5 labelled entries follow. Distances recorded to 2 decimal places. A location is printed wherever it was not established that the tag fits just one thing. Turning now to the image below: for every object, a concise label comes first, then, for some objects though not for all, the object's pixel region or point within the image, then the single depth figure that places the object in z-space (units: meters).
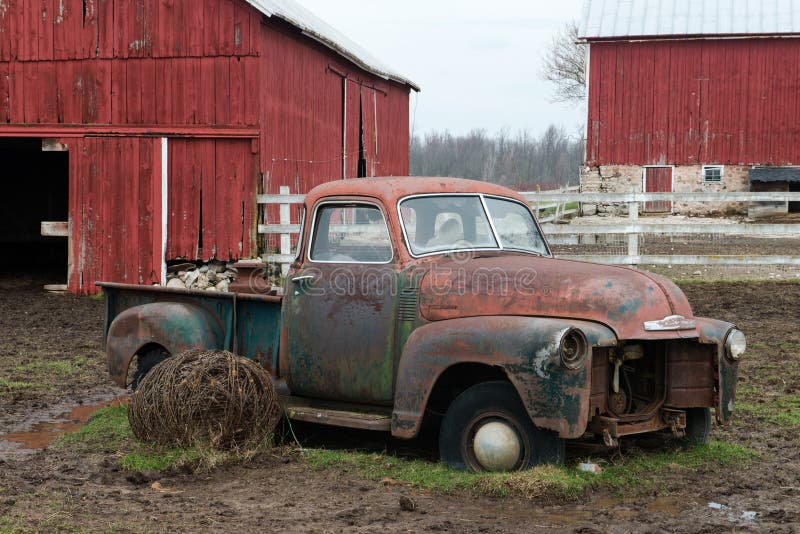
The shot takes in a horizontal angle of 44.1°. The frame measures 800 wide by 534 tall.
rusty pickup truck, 5.58
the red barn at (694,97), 29.41
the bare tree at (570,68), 55.00
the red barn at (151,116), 15.17
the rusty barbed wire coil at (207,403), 6.34
